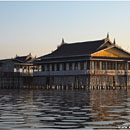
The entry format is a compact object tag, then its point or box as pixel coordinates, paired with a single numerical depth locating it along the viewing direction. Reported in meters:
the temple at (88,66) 59.09
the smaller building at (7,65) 70.69
